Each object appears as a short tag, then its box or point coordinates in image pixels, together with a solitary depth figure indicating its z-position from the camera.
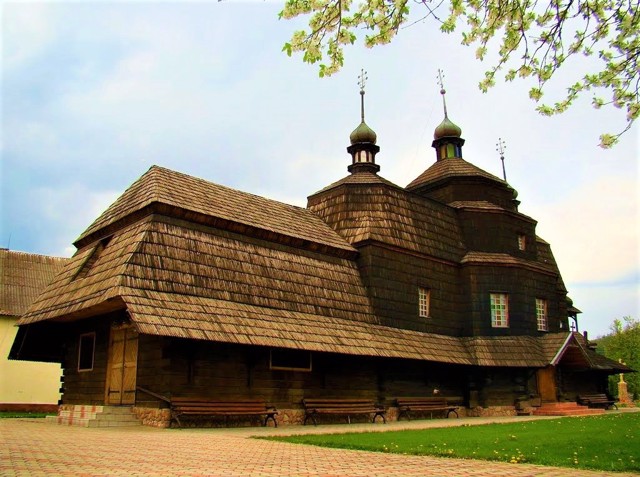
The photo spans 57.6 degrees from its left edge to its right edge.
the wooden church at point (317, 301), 15.18
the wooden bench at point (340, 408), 17.06
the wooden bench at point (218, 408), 14.16
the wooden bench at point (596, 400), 25.48
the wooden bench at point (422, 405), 20.02
